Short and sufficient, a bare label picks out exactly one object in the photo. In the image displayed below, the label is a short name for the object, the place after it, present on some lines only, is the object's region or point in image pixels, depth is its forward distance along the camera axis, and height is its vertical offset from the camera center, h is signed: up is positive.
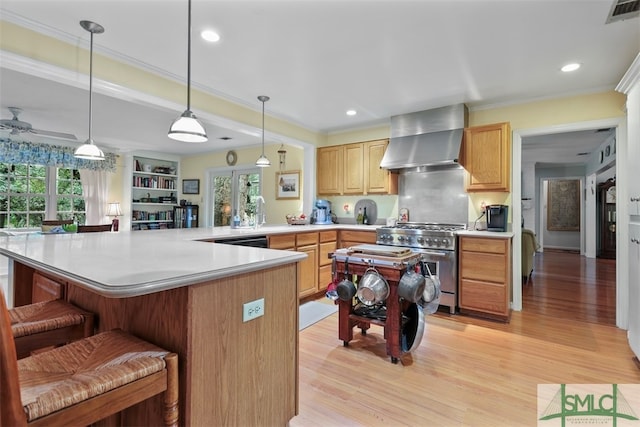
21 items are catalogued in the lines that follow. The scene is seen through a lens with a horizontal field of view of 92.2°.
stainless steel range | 3.33 -0.36
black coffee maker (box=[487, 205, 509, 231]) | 3.42 +0.03
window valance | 5.06 +1.06
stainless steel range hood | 3.66 +1.02
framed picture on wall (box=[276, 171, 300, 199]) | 5.45 +0.60
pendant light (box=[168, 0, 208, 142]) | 1.81 +0.52
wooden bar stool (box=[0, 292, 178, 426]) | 0.76 -0.49
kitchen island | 1.11 -0.40
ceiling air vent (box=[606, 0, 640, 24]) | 1.93 +1.36
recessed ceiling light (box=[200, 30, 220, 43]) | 2.26 +1.36
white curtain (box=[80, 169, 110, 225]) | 6.11 +0.46
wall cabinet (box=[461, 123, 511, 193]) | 3.46 +0.72
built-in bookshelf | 6.75 +0.56
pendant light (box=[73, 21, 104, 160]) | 2.43 +0.56
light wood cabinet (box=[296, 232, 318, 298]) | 3.65 -0.56
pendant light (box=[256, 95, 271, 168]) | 3.88 +0.70
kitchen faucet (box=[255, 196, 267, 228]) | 3.69 +0.06
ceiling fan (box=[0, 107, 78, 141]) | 3.79 +1.14
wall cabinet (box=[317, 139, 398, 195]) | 4.37 +0.71
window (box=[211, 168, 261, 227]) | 6.29 +0.54
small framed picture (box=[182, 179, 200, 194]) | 7.10 +0.72
